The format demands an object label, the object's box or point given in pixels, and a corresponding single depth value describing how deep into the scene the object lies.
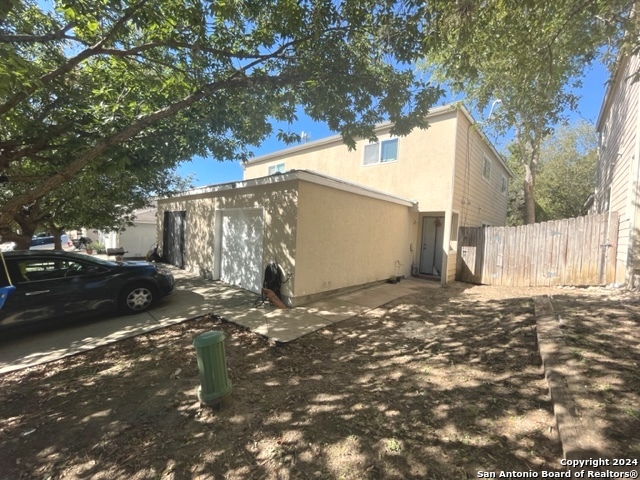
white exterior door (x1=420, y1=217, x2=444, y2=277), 10.84
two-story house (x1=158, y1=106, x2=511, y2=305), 6.32
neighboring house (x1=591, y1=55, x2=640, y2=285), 5.53
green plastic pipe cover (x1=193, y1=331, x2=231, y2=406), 2.81
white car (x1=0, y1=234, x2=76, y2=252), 21.75
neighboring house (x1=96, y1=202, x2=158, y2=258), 16.42
